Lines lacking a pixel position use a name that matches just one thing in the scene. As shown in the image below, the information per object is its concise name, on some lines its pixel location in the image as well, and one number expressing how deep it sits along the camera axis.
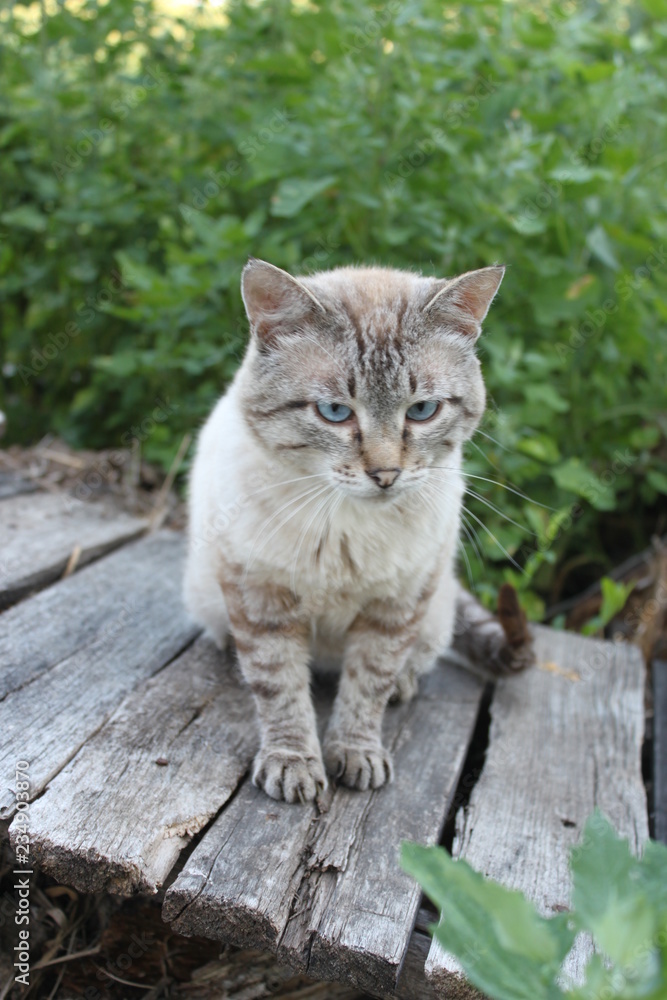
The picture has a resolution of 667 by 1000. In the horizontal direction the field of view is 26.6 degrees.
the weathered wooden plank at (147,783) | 0.56
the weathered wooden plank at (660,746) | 0.66
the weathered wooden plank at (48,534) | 0.76
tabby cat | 0.62
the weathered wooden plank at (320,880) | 0.55
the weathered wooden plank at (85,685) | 0.61
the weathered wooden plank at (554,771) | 0.60
